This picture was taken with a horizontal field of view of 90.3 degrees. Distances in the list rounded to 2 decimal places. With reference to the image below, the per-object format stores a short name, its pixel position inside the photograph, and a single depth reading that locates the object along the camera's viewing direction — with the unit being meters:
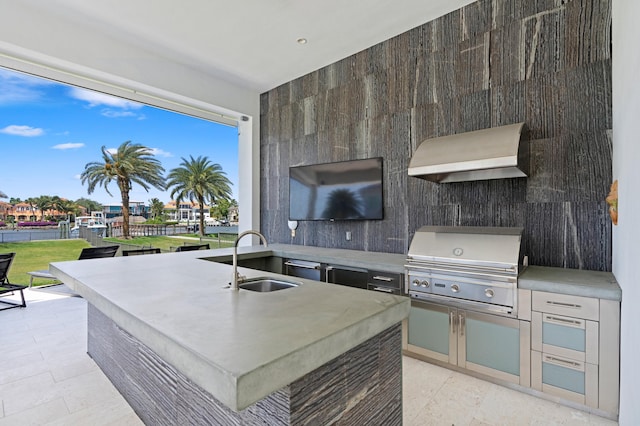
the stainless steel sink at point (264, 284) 1.87
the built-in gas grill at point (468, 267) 2.21
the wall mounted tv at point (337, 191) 3.62
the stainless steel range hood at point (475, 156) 2.28
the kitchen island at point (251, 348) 0.87
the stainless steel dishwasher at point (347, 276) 3.01
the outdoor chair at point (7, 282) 3.69
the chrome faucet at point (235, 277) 1.65
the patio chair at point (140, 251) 4.11
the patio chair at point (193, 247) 4.36
